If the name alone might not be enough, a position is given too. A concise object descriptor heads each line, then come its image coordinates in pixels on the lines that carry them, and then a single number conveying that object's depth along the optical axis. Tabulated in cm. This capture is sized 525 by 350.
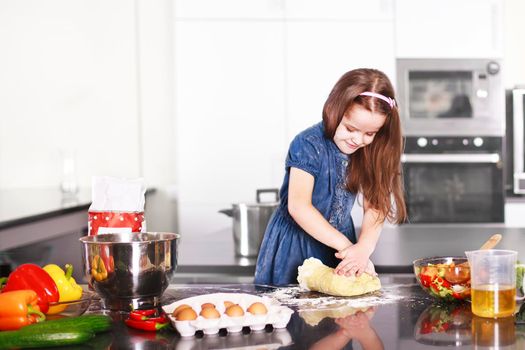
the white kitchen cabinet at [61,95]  567
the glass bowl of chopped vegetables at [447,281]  230
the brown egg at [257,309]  210
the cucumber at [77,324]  202
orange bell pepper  207
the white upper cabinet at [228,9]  496
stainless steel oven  502
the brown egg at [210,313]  208
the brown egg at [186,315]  207
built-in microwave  501
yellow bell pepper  232
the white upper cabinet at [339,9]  499
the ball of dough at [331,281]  240
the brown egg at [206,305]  212
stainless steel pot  325
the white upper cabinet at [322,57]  501
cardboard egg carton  206
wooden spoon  230
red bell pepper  221
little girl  276
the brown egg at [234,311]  209
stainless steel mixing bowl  222
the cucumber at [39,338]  199
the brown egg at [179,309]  211
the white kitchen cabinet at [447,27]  498
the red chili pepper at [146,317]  212
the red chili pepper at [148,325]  211
